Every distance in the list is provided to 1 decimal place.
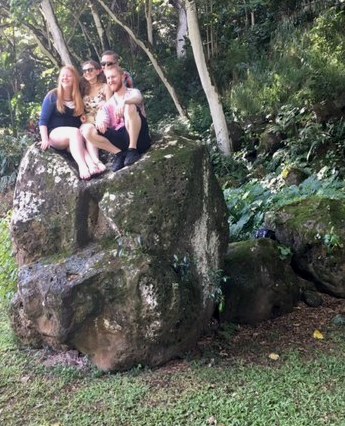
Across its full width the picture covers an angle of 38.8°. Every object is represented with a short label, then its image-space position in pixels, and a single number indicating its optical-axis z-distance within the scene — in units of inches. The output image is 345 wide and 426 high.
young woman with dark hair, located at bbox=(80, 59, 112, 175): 179.6
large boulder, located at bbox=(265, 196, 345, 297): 196.7
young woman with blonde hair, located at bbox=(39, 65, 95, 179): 185.2
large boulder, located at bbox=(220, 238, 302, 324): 187.9
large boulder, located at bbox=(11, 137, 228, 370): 160.1
